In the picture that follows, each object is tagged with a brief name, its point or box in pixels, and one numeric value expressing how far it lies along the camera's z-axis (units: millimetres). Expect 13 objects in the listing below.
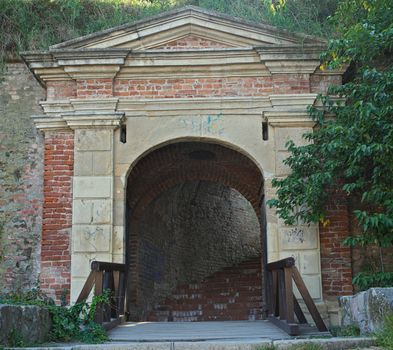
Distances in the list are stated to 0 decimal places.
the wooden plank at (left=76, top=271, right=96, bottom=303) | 6712
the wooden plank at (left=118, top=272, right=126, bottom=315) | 8133
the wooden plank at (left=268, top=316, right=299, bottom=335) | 6258
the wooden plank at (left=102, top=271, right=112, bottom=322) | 7211
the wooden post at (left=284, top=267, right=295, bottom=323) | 6496
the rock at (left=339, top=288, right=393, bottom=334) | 5250
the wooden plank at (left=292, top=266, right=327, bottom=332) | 6688
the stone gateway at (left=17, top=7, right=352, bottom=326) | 8328
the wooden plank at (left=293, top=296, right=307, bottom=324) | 7238
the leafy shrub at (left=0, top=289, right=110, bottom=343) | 5961
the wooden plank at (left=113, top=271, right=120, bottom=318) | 7917
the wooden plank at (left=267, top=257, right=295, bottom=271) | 6520
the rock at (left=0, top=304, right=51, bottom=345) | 4875
